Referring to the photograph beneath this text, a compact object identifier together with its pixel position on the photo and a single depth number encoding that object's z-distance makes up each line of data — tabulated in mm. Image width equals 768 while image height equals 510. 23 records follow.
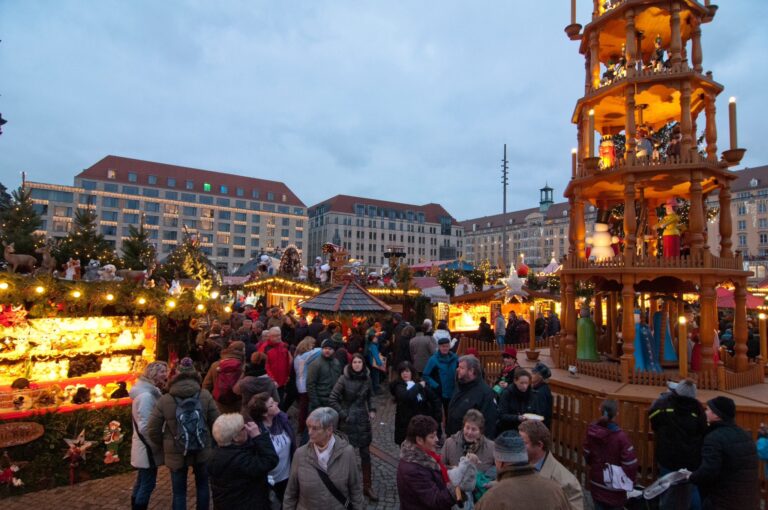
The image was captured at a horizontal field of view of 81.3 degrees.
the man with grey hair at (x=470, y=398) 5258
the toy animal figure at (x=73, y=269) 11719
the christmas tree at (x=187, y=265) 33656
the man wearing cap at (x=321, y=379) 6762
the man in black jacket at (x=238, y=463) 3738
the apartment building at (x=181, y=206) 74438
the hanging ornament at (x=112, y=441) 6699
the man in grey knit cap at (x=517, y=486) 2535
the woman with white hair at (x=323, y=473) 3609
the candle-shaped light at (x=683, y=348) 7688
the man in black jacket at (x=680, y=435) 4719
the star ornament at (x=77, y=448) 6410
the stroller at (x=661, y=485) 4508
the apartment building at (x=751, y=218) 66375
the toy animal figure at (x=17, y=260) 11130
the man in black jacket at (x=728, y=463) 4258
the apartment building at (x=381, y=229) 99750
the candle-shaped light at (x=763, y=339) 9414
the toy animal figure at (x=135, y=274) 9588
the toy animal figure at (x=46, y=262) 12144
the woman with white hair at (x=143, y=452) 5066
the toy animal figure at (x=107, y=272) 12031
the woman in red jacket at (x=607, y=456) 4449
